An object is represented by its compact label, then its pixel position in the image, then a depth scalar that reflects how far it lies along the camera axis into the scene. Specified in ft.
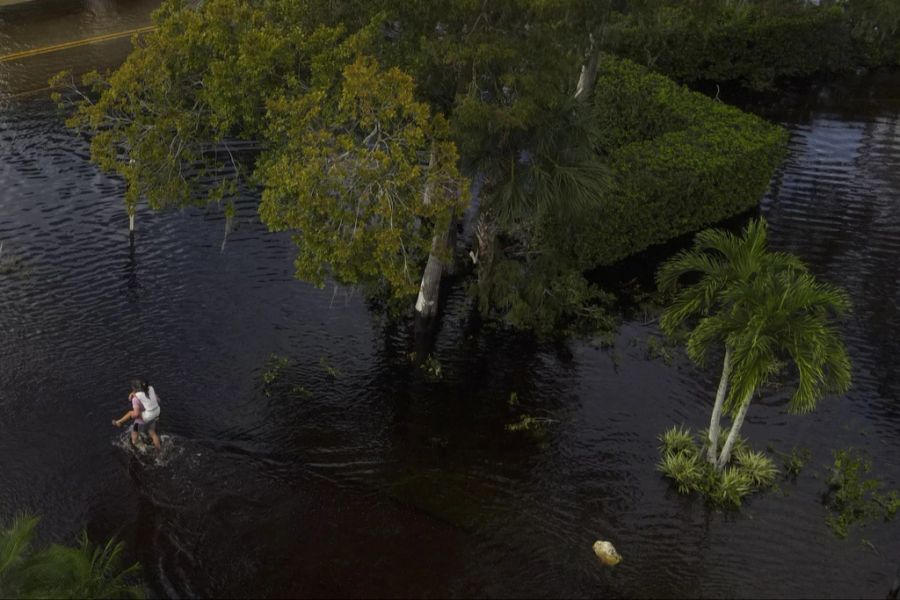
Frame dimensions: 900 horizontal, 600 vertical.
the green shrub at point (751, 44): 107.04
